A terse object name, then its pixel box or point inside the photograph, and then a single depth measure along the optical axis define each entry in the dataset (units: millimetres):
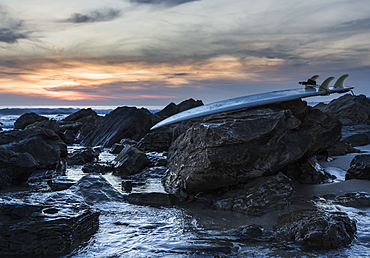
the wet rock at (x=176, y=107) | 19047
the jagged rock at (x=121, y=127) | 15758
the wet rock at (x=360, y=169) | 7035
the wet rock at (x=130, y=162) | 8898
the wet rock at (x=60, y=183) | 7023
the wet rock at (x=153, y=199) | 6070
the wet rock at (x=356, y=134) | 13070
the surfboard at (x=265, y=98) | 7284
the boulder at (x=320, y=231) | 4117
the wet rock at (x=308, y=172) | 7328
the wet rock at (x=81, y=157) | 10367
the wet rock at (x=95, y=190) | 6230
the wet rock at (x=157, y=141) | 12375
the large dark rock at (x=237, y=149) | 6125
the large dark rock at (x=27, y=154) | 7398
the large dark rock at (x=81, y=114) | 25300
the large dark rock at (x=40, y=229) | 3928
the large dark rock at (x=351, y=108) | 19500
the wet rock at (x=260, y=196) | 5608
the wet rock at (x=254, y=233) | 4358
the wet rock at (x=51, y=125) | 18016
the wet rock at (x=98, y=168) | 9195
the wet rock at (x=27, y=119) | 22859
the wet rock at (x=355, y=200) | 5656
